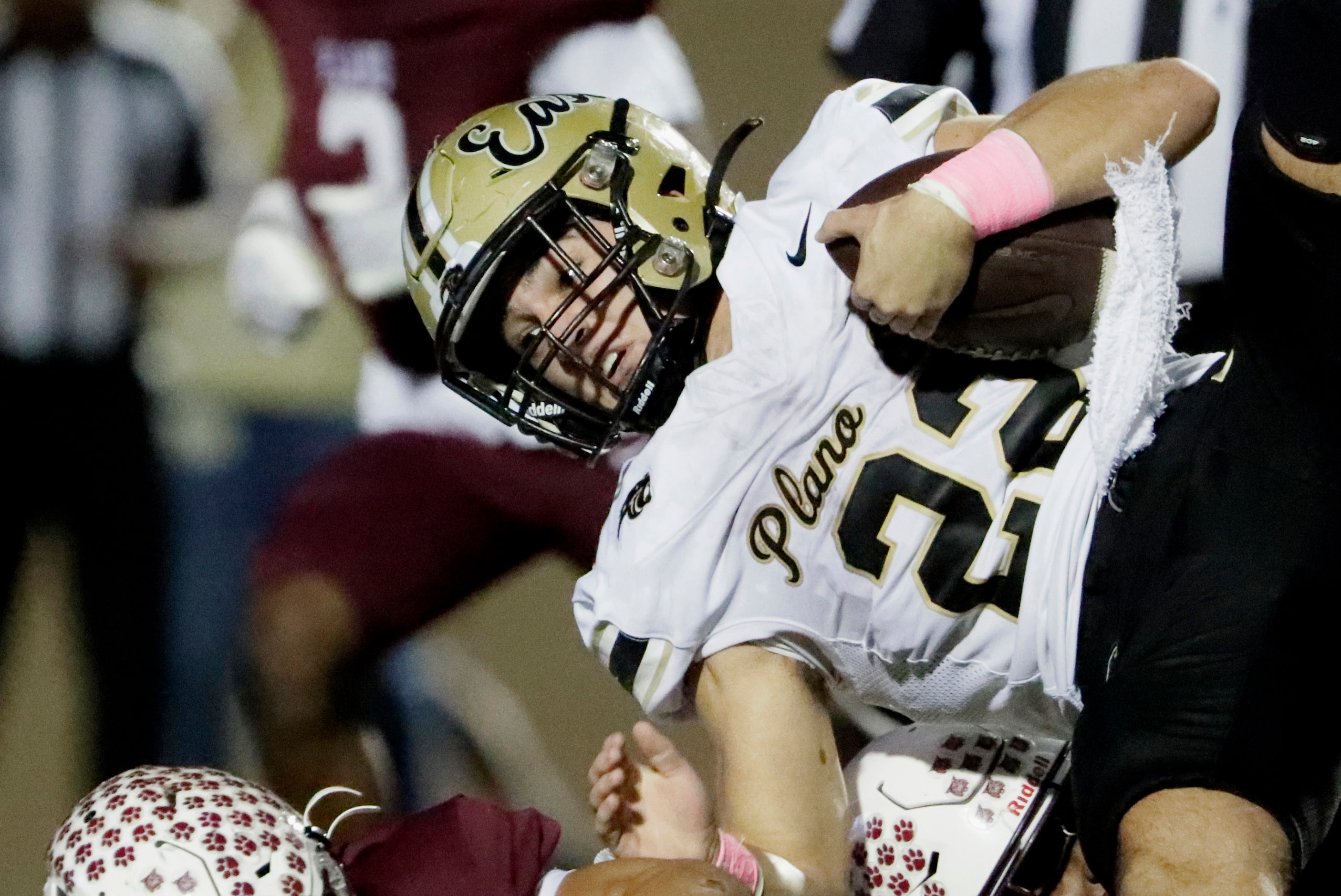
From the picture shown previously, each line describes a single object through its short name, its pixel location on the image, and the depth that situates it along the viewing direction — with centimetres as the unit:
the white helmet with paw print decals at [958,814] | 1338
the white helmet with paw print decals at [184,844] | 1330
